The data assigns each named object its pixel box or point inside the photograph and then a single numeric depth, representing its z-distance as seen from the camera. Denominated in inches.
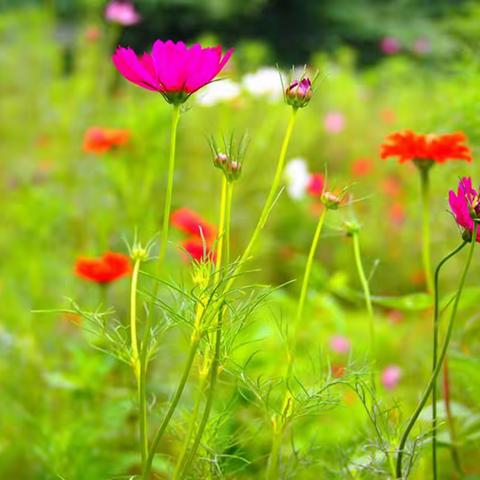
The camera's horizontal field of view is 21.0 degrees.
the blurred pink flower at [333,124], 147.2
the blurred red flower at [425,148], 34.5
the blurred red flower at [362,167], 119.3
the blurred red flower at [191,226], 51.4
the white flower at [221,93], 93.7
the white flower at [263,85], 103.2
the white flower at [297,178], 93.1
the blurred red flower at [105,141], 73.4
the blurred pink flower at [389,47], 178.4
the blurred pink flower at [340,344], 72.8
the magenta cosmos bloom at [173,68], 27.9
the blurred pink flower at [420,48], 181.2
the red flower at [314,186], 83.8
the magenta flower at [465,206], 28.2
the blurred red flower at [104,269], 48.7
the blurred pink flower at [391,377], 63.7
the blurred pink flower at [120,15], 102.1
